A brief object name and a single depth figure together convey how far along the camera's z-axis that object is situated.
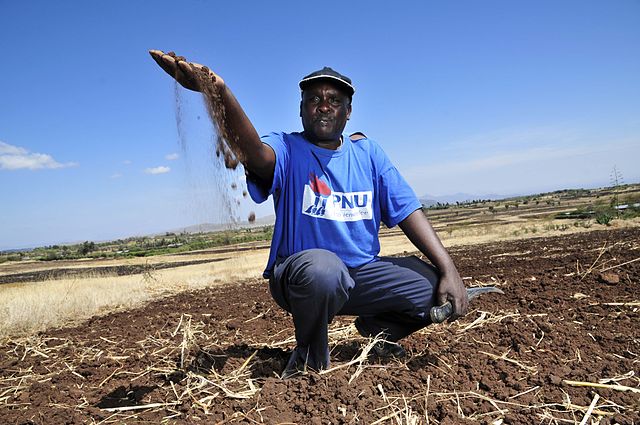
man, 2.62
